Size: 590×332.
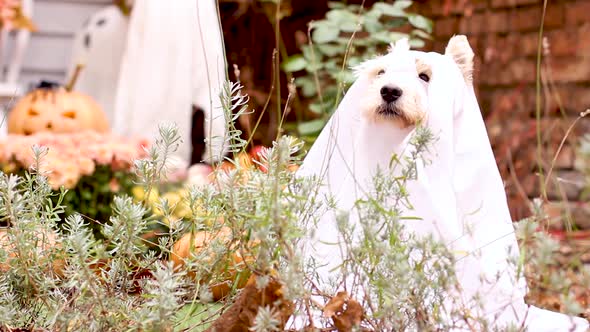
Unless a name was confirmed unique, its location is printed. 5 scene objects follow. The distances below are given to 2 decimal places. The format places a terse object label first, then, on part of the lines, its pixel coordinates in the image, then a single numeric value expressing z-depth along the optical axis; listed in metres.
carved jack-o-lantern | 4.72
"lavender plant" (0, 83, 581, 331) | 2.69
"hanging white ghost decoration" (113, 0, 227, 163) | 4.86
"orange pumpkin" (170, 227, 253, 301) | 3.79
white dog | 3.61
